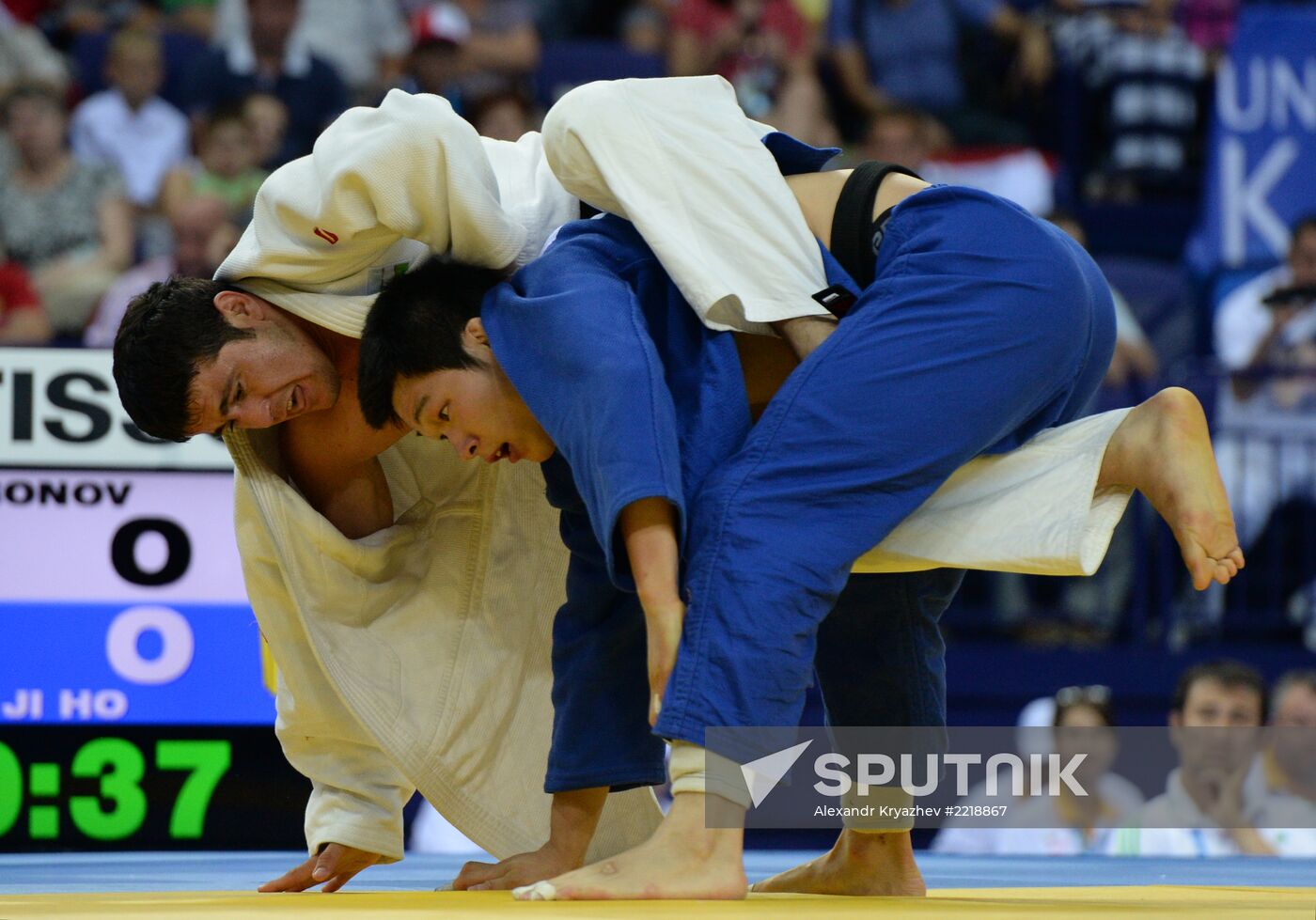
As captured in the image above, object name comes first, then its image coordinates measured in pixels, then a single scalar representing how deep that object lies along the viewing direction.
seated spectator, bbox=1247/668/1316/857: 6.61
